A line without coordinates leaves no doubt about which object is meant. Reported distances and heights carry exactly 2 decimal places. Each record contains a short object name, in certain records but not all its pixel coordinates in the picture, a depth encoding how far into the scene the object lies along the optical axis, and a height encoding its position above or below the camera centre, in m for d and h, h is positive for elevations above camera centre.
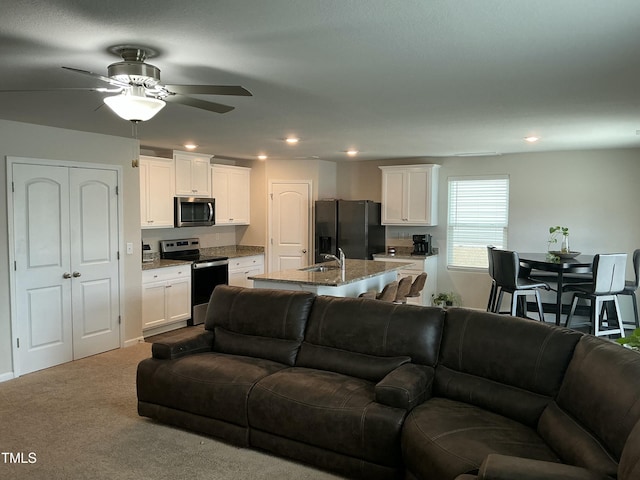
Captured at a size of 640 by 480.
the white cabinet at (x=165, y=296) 5.94 -0.96
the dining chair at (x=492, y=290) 6.43 -0.94
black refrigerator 7.50 -0.13
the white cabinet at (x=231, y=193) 7.46 +0.40
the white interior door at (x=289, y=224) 7.89 -0.09
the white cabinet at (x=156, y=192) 6.16 +0.33
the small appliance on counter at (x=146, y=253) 6.56 -0.46
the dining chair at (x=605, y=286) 5.47 -0.74
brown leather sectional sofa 2.19 -0.98
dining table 5.75 -0.54
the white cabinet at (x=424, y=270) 7.29 -0.78
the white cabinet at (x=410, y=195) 7.48 +0.37
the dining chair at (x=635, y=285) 5.73 -0.78
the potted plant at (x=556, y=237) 6.38 -0.24
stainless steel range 6.64 -0.71
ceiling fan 2.48 +0.68
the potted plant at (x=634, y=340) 2.26 -0.55
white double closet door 4.62 -0.45
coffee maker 7.53 -0.39
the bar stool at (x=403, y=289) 5.24 -0.74
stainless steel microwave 6.66 +0.09
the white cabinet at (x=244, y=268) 7.27 -0.76
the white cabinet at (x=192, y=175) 6.67 +0.60
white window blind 7.31 +0.02
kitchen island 4.68 -0.58
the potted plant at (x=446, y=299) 7.47 -1.21
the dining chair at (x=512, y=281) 5.86 -0.75
